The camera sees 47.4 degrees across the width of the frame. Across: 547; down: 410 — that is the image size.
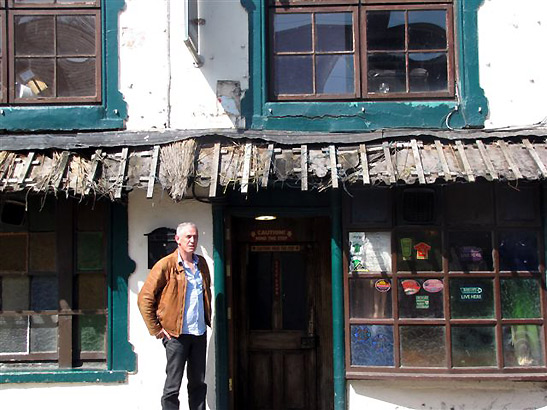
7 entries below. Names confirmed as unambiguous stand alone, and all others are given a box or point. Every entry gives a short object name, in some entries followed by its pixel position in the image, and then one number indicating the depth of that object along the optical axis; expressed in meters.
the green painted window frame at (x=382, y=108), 6.49
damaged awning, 5.76
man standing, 5.80
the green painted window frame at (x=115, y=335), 6.33
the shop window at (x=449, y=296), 6.17
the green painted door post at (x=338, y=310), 6.27
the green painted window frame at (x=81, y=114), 6.56
